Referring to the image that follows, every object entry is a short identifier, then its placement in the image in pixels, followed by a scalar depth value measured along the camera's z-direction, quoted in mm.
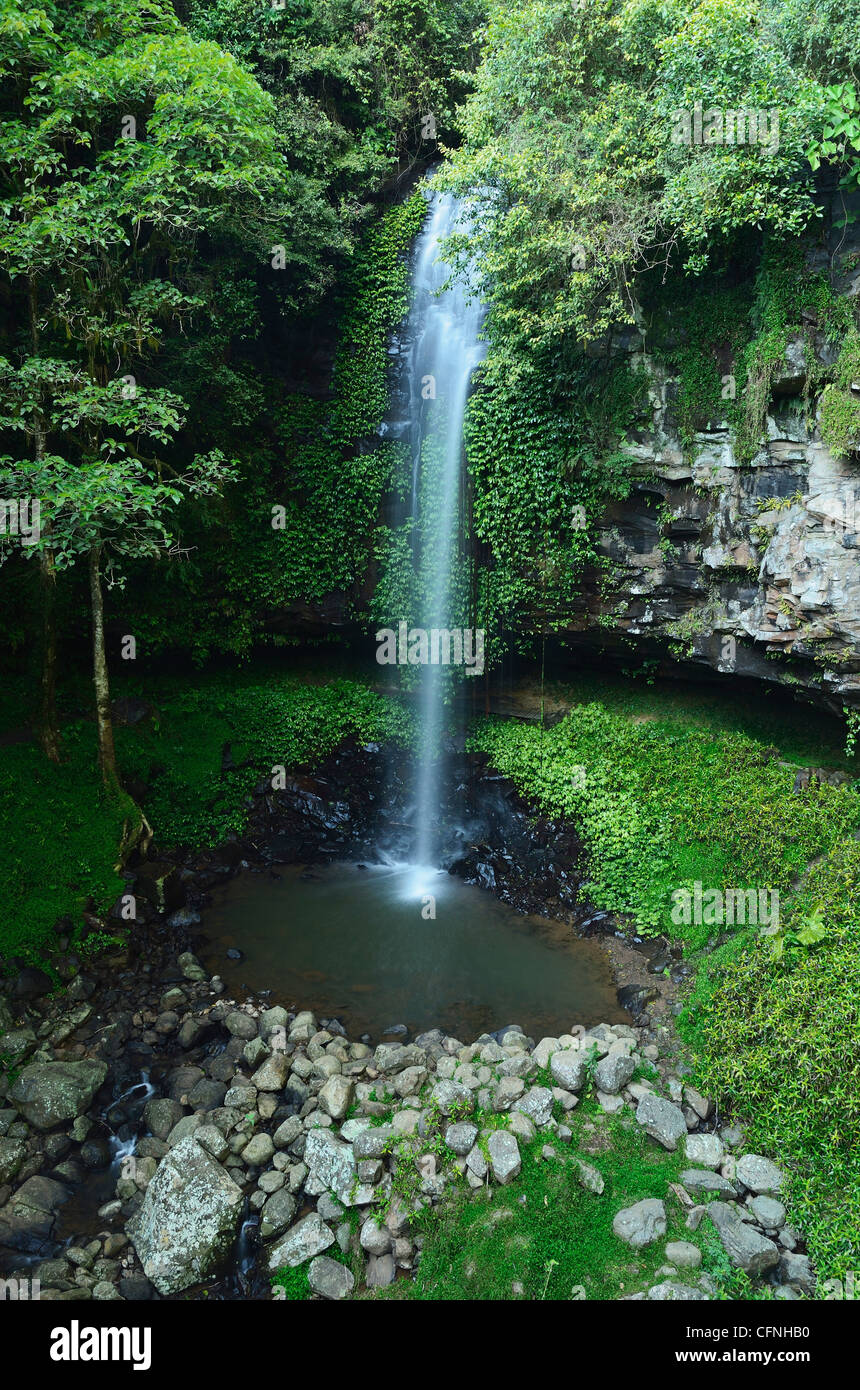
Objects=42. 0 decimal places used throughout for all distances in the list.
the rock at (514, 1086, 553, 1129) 6211
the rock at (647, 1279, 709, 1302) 4797
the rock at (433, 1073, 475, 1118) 6242
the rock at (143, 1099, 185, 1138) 6598
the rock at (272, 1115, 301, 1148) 6340
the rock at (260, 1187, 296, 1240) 5711
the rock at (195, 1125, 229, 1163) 6246
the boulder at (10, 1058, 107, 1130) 6637
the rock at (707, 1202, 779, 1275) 5051
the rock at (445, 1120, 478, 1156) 5945
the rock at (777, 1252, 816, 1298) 4989
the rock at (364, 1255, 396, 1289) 5285
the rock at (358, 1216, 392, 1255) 5441
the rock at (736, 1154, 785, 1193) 5664
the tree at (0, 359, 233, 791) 7312
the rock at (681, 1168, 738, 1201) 5702
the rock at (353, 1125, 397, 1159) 5941
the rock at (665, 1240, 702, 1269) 5086
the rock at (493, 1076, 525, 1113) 6355
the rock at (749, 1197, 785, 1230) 5383
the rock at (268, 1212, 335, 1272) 5457
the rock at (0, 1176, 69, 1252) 5703
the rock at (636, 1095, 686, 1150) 6117
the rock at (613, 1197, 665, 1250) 5254
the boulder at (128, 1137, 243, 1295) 5414
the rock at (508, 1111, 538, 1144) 6047
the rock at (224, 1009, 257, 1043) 7691
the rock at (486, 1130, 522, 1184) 5707
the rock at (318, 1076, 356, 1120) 6469
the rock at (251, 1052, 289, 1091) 6918
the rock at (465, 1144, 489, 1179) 5746
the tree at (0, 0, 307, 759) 7484
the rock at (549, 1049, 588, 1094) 6574
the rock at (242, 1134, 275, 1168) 6223
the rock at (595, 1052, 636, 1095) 6590
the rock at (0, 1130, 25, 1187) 6195
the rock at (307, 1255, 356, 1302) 5230
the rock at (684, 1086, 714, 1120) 6434
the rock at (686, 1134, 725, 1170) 5973
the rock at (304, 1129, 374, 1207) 5699
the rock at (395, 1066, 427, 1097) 6664
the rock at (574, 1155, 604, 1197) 5645
